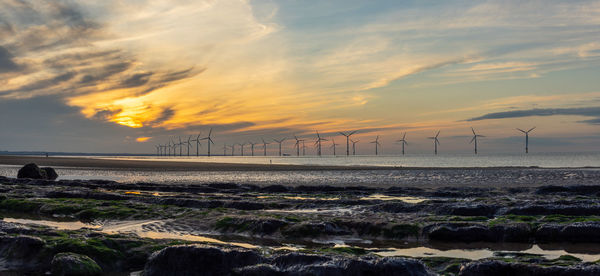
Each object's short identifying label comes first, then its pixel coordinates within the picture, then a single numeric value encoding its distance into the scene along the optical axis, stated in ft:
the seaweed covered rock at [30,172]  155.53
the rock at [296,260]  31.89
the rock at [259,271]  31.45
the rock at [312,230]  52.95
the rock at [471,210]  66.44
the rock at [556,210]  64.90
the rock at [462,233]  49.80
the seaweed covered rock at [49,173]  163.34
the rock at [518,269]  29.48
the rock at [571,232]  48.40
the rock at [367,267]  30.12
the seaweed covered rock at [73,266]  34.71
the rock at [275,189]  113.60
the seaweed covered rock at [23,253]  37.47
